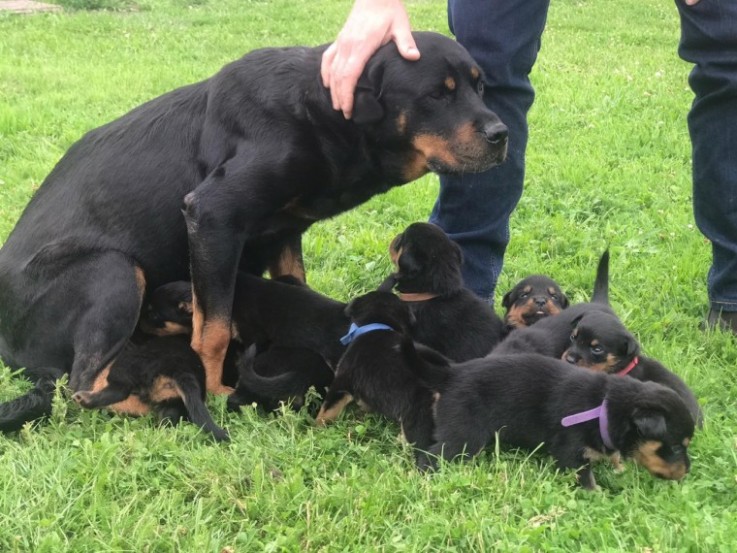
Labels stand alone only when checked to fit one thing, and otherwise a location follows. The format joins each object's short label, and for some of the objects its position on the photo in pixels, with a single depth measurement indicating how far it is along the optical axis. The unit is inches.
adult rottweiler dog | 148.8
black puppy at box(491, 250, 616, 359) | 152.8
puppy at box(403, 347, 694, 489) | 122.0
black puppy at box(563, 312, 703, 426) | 147.2
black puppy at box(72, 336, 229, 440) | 140.8
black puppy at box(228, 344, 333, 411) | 143.7
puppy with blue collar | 131.4
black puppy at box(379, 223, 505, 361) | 161.0
